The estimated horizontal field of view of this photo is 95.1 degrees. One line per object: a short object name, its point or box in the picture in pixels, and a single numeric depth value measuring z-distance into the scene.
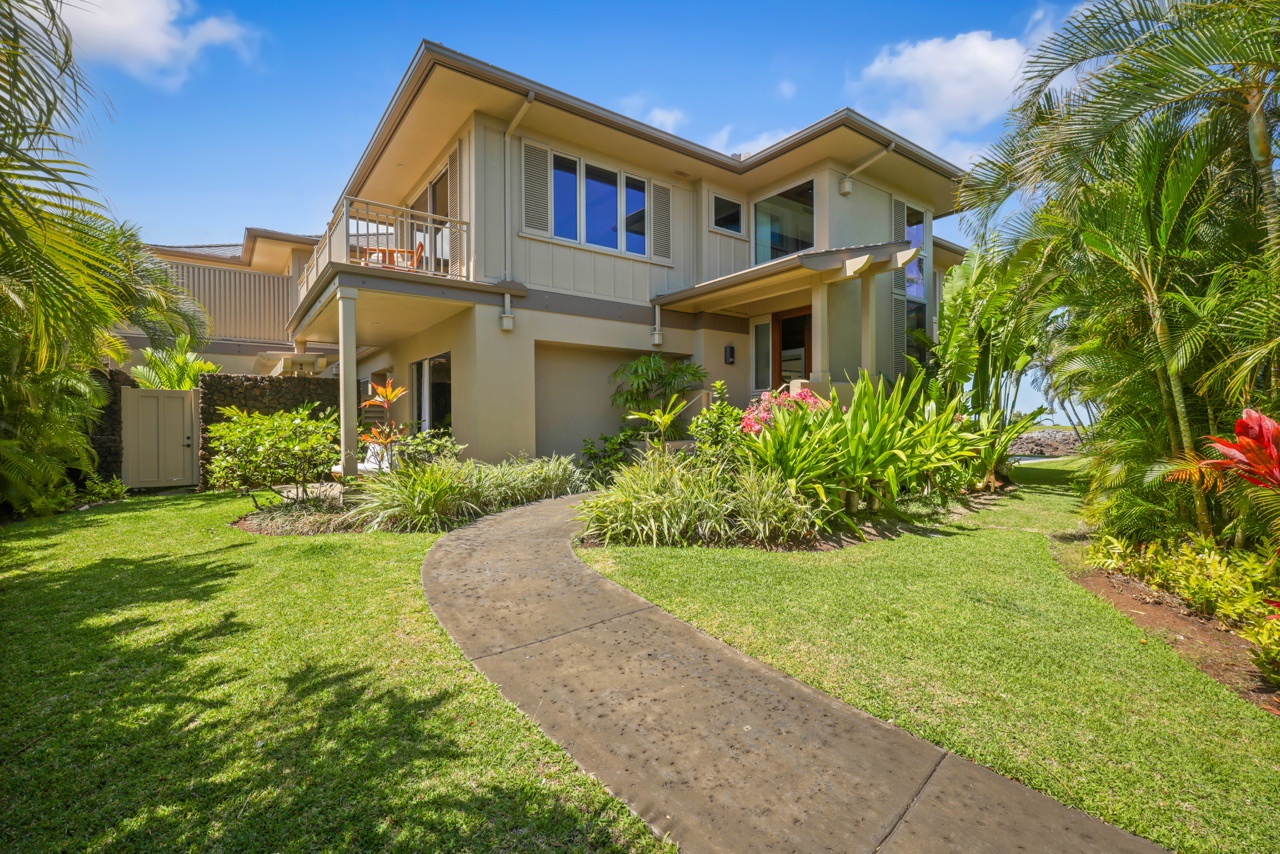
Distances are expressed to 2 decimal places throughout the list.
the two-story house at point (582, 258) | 9.52
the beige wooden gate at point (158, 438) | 10.23
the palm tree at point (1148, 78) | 3.86
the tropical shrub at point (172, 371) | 11.92
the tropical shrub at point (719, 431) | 7.04
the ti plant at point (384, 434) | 8.52
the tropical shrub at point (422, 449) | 8.15
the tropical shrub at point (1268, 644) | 3.01
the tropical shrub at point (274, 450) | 7.06
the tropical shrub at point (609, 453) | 9.99
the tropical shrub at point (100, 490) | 8.97
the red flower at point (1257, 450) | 3.03
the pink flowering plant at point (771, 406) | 7.12
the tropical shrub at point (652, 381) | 11.02
